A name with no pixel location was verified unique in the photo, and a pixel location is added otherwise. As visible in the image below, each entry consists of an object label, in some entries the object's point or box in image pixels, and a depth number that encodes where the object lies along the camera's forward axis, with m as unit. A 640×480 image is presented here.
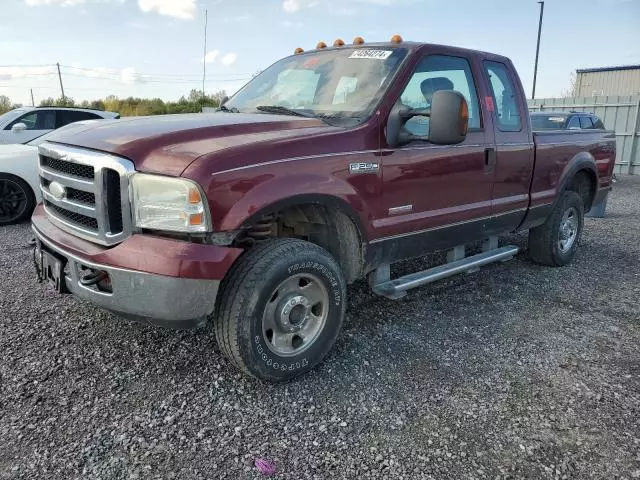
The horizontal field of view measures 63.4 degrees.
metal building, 25.05
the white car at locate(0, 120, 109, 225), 6.99
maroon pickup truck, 2.56
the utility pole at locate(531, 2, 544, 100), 29.49
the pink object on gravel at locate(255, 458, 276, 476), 2.28
